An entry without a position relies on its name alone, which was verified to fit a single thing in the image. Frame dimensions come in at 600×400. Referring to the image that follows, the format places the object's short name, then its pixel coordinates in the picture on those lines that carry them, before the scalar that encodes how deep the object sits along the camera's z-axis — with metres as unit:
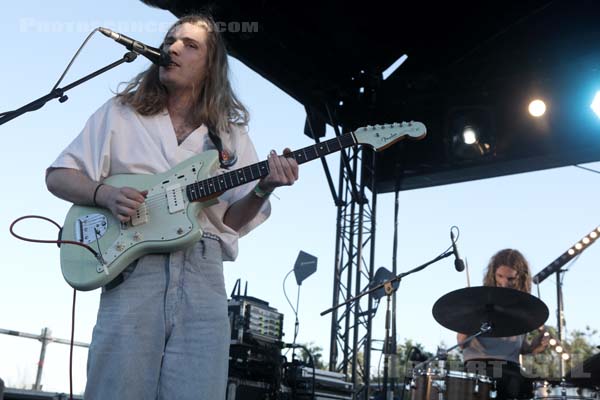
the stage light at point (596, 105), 6.96
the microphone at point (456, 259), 4.94
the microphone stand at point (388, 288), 5.00
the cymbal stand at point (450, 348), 4.97
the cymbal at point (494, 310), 4.84
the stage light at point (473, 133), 7.46
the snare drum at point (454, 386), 4.93
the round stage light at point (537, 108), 7.36
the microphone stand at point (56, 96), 2.55
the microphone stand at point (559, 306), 6.02
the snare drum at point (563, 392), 4.55
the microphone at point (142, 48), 2.46
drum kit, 4.83
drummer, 5.09
